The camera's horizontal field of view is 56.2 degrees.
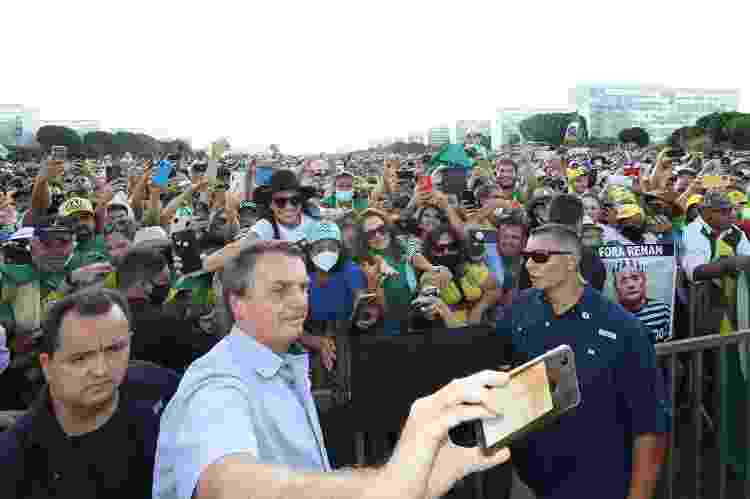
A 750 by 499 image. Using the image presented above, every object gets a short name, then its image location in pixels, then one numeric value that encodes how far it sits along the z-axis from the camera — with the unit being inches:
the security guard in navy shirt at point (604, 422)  117.2
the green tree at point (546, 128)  4586.6
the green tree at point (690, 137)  2172.7
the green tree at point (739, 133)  2534.4
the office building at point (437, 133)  5985.7
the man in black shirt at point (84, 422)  90.1
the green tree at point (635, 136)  3302.2
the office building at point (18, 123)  5027.1
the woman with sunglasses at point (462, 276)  194.2
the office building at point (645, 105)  6820.9
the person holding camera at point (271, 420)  49.6
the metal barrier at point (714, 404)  145.3
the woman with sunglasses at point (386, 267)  188.9
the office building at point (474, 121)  5275.6
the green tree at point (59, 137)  4148.4
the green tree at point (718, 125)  2672.2
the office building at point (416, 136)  6496.6
